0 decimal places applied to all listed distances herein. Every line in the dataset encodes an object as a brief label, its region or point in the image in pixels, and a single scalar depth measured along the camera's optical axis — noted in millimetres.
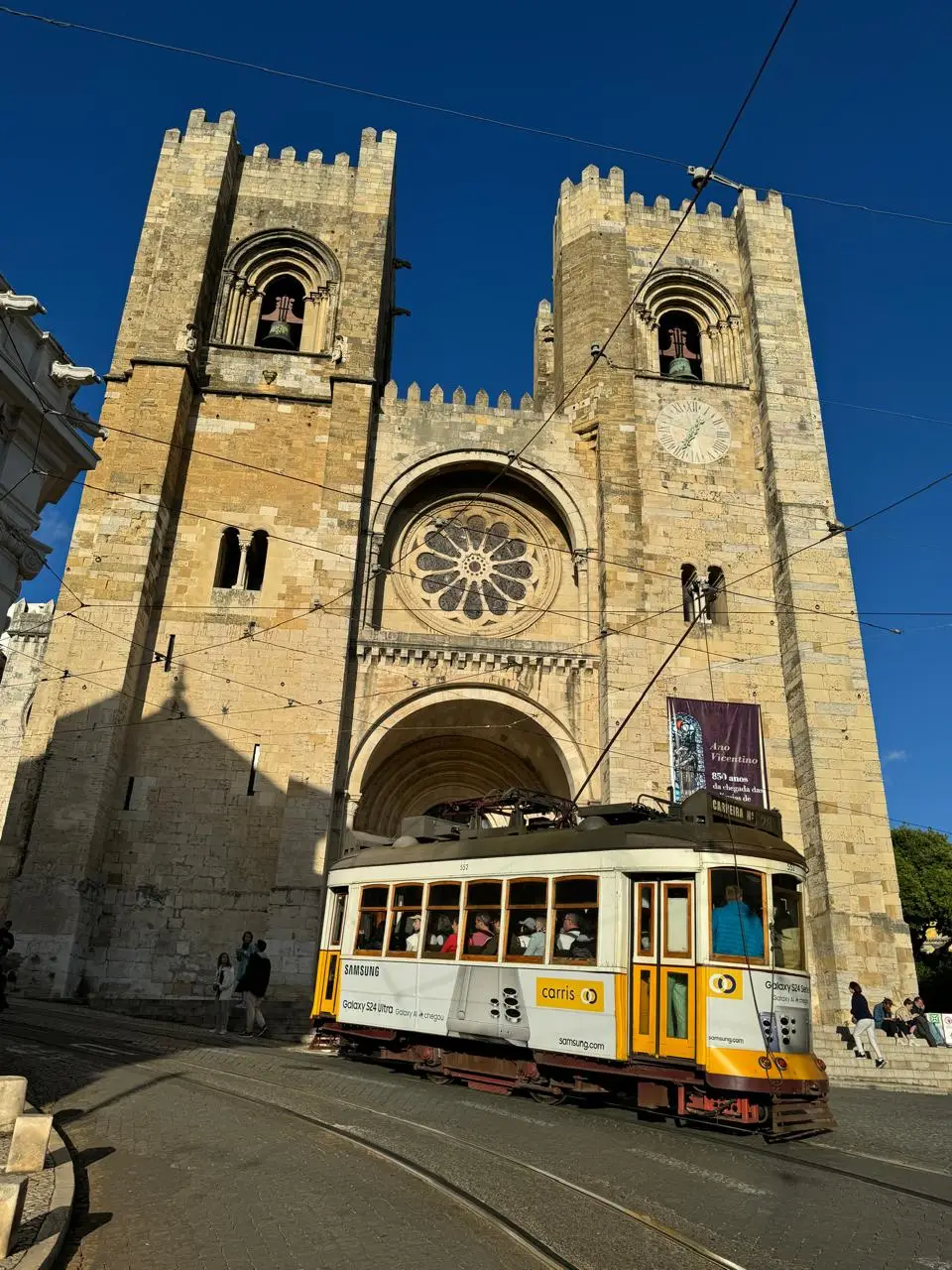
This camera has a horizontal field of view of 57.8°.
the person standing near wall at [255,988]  12555
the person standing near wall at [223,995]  12766
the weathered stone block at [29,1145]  4312
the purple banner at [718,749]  16078
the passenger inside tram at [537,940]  7965
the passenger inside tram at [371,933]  9547
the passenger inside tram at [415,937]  8977
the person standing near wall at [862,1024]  12488
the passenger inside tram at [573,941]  7609
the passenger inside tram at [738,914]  7035
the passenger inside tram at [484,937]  8320
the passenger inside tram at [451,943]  8617
